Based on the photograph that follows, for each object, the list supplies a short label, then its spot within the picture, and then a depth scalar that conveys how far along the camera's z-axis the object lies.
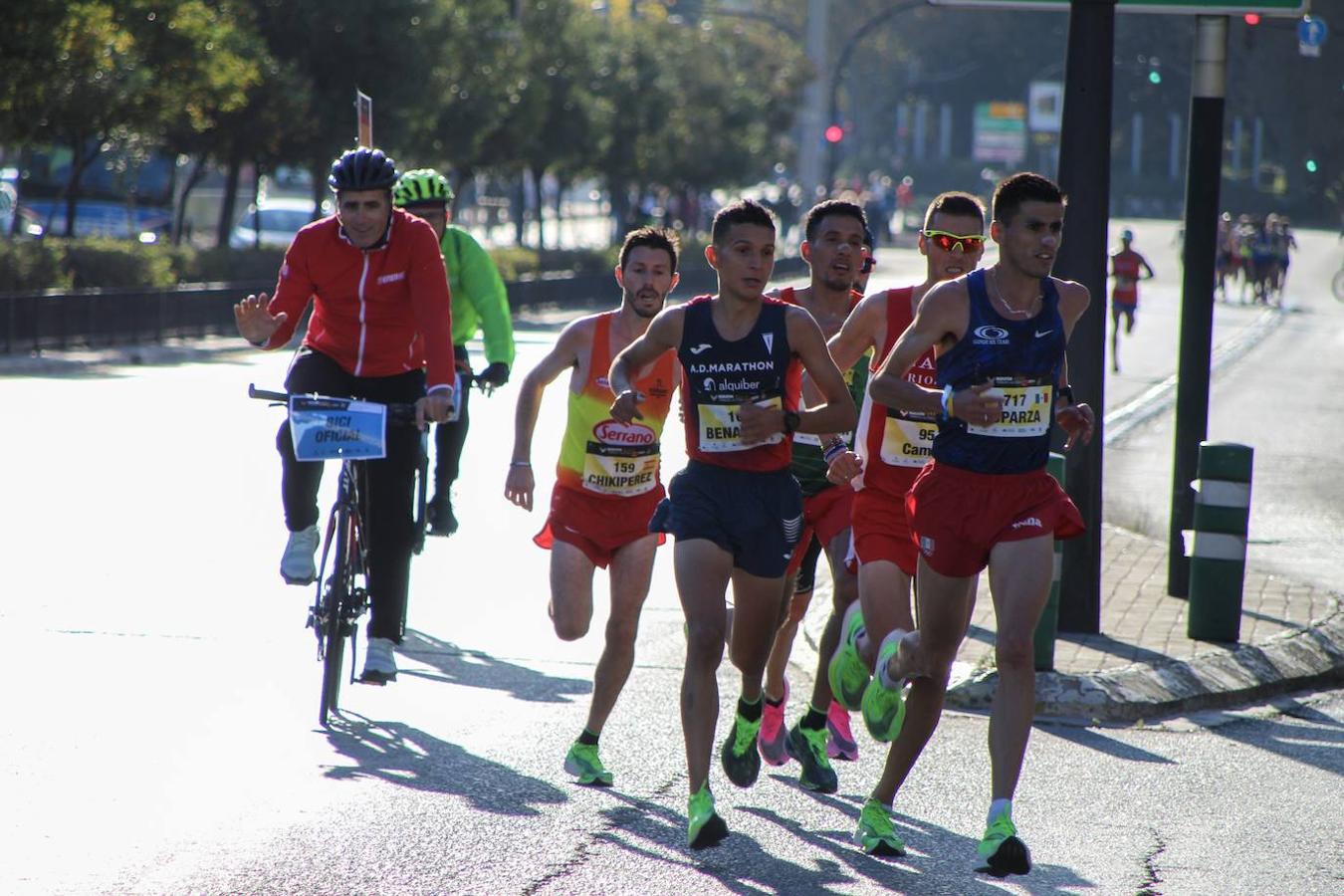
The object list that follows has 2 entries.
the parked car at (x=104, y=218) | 76.25
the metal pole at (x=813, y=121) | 137.00
